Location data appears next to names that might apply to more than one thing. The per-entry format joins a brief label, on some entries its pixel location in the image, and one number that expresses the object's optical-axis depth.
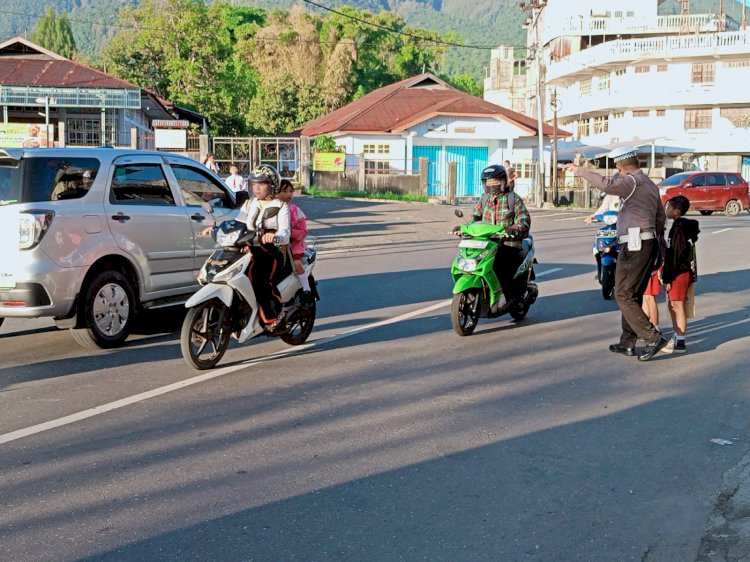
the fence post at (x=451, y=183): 39.59
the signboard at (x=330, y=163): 42.50
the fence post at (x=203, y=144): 34.63
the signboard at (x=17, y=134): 27.31
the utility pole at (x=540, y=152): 40.91
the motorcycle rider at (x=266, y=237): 8.46
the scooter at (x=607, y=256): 12.54
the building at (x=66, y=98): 32.81
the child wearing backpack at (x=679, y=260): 9.00
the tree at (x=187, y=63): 58.22
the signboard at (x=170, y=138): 27.61
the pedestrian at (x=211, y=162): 22.30
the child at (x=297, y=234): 8.84
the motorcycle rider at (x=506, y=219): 10.27
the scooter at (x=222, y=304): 7.95
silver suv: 8.51
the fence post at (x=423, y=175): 41.62
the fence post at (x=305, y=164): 41.72
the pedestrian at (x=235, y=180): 21.56
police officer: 8.54
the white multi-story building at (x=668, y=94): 57.03
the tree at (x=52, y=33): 132.88
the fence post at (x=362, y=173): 42.19
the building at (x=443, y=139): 46.38
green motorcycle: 9.76
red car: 36.38
